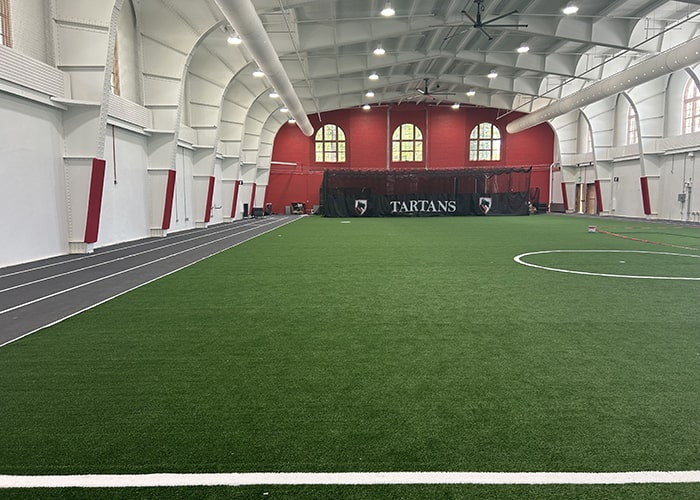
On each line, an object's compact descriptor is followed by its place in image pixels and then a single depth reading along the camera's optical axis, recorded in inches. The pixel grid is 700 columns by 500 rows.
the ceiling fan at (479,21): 726.5
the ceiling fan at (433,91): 1354.6
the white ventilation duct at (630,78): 717.5
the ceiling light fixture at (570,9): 724.7
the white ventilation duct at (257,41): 478.9
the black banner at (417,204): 1350.9
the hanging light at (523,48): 949.2
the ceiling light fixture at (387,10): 691.4
